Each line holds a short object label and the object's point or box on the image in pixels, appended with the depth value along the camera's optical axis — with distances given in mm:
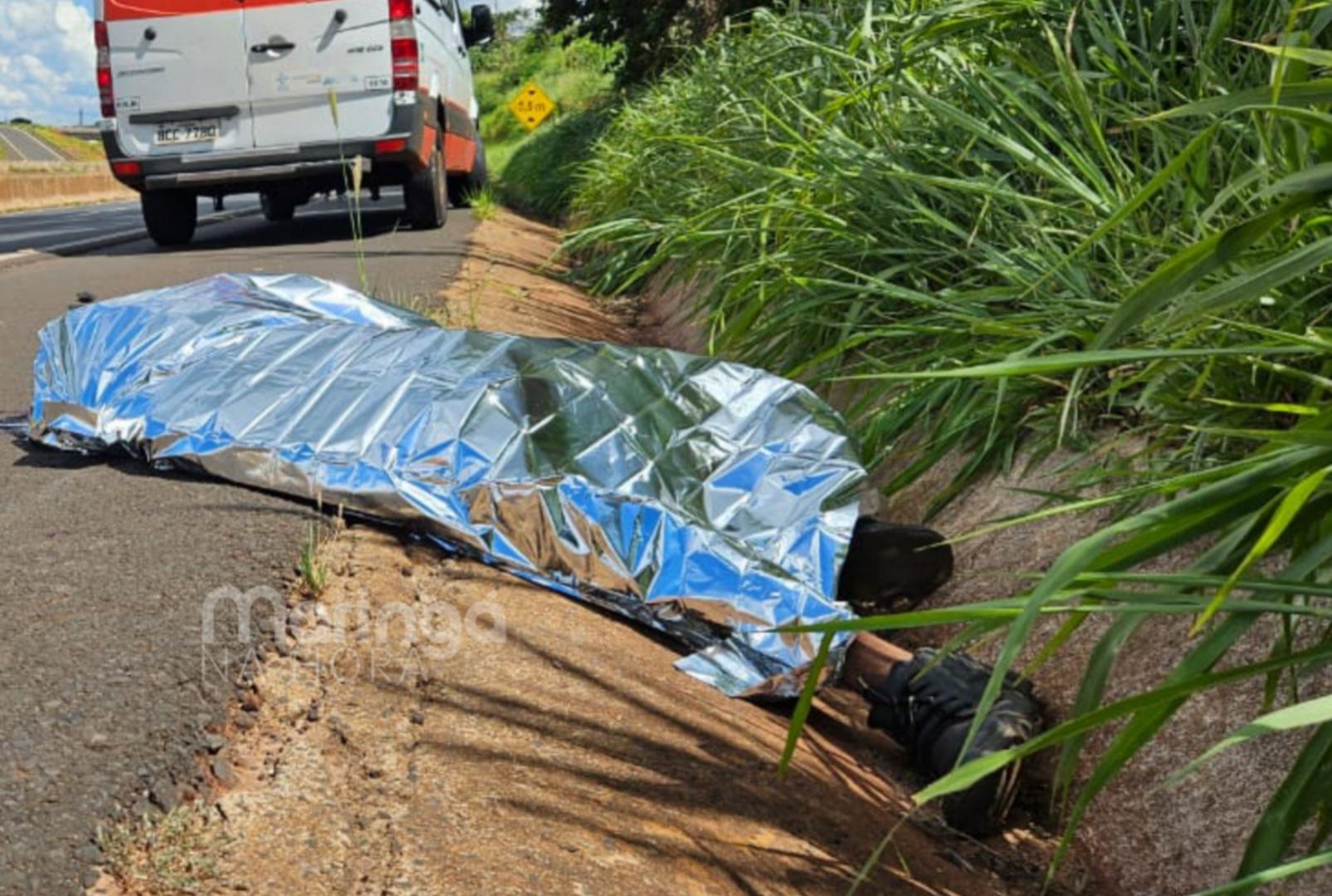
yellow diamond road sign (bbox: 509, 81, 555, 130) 16844
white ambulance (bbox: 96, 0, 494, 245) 9414
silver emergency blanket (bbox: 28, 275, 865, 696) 2959
